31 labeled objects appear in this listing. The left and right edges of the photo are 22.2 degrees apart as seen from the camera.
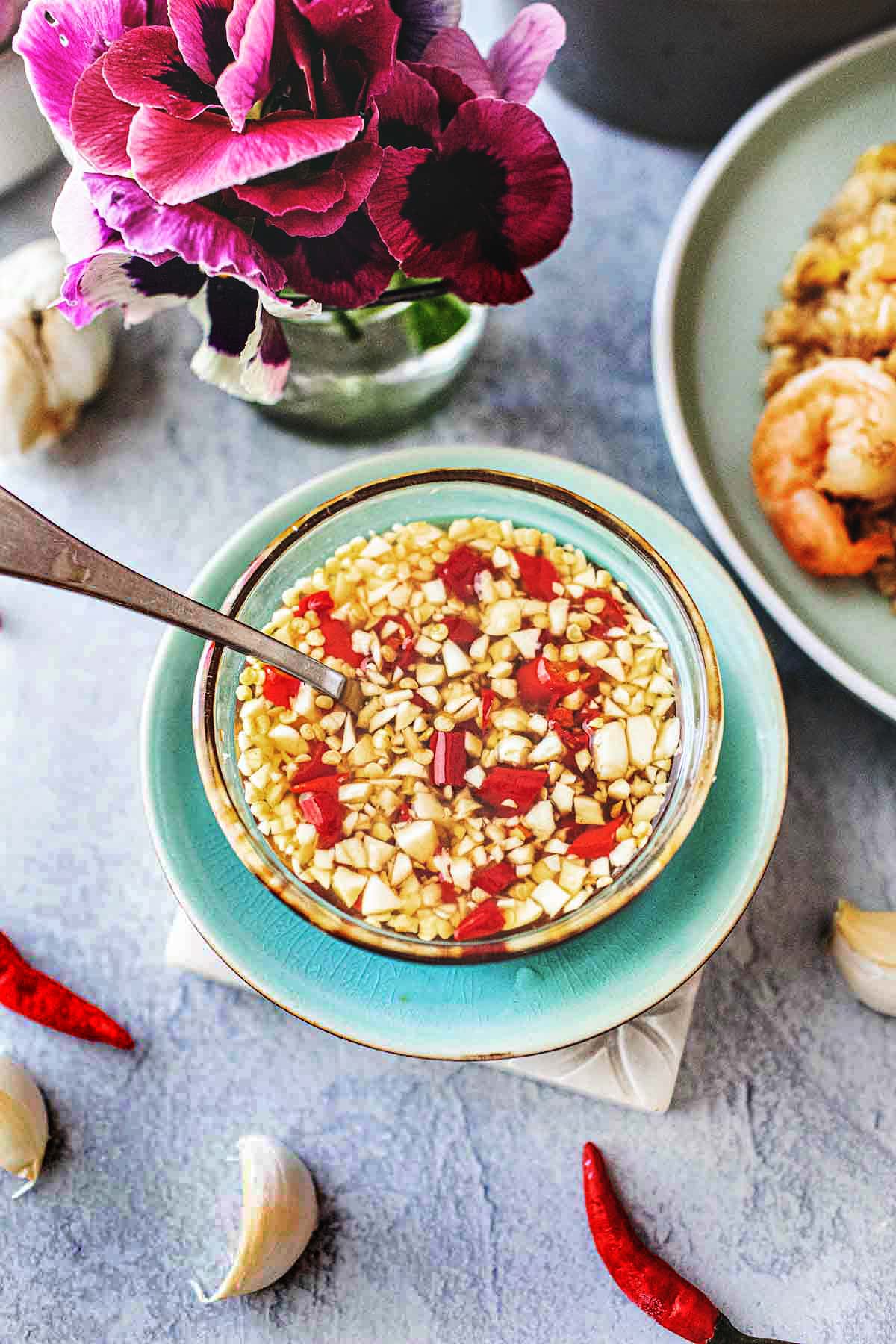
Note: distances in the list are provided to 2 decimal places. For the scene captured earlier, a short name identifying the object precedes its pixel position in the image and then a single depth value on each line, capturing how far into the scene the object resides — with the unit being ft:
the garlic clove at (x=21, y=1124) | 1.57
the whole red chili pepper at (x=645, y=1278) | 1.54
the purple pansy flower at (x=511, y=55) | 1.42
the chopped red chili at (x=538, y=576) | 1.52
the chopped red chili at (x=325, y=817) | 1.45
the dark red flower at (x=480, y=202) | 1.40
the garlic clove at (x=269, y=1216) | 1.54
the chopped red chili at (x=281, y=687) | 1.50
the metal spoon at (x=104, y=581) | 1.38
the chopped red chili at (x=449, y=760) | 1.46
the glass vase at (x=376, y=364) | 1.63
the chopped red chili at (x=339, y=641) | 1.50
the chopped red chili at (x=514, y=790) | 1.46
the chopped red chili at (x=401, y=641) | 1.50
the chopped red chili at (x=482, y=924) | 1.42
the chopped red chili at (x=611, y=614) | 1.51
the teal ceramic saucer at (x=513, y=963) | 1.47
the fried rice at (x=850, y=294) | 1.64
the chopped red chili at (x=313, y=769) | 1.47
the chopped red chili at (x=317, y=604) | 1.51
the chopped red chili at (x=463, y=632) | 1.50
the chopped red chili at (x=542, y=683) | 1.48
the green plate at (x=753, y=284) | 1.63
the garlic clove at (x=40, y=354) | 1.68
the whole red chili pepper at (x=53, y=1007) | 1.61
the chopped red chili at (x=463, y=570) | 1.52
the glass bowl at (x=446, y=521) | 1.40
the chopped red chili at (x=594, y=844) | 1.45
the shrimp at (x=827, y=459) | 1.59
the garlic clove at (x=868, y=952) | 1.58
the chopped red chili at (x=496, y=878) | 1.44
